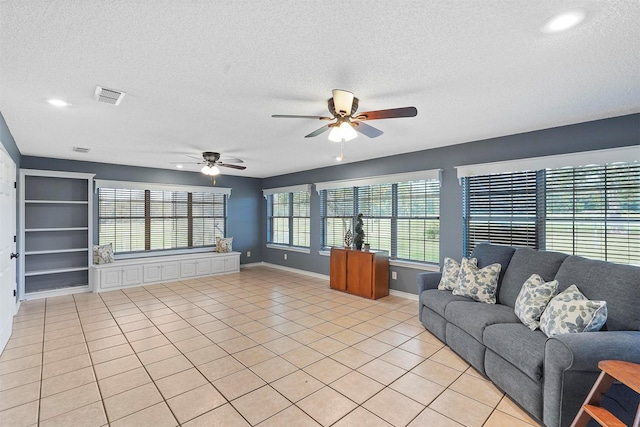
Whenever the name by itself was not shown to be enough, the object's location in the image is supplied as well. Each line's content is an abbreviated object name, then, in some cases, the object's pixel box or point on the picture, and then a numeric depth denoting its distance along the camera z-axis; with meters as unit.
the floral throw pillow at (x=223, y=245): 7.62
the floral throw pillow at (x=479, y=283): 3.35
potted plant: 5.62
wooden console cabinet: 5.17
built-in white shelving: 5.30
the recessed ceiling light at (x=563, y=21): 1.58
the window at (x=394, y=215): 4.99
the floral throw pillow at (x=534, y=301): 2.60
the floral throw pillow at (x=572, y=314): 2.19
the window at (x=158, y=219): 6.32
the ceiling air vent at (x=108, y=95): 2.51
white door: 3.31
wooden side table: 1.62
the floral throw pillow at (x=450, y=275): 3.76
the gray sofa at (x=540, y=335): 1.93
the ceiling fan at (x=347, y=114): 2.35
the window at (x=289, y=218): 7.44
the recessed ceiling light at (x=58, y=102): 2.74
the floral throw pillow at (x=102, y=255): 5.86
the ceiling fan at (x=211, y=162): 4.93
